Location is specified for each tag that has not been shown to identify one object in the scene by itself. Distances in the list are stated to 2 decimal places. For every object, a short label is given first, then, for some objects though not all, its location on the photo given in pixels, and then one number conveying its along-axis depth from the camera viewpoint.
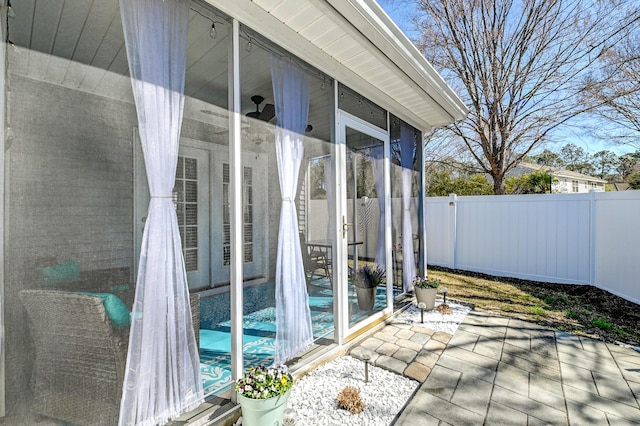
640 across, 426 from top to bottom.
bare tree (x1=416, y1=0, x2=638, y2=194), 7.55
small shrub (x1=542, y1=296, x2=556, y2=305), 4.27
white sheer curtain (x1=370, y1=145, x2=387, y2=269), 3.43
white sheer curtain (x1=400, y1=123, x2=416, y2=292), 4.07
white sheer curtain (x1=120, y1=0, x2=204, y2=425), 1.50
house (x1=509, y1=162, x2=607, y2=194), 11.35
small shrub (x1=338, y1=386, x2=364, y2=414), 1.95
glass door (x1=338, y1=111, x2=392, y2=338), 2.88
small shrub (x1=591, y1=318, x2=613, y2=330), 3.35
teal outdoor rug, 1.93
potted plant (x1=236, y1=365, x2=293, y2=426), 1.58
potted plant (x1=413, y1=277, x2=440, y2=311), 3.74
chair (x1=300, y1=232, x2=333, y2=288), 2.48
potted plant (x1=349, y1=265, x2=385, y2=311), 3.09
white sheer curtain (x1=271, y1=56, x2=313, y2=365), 2.27
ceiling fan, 2.21
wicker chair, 1.33
